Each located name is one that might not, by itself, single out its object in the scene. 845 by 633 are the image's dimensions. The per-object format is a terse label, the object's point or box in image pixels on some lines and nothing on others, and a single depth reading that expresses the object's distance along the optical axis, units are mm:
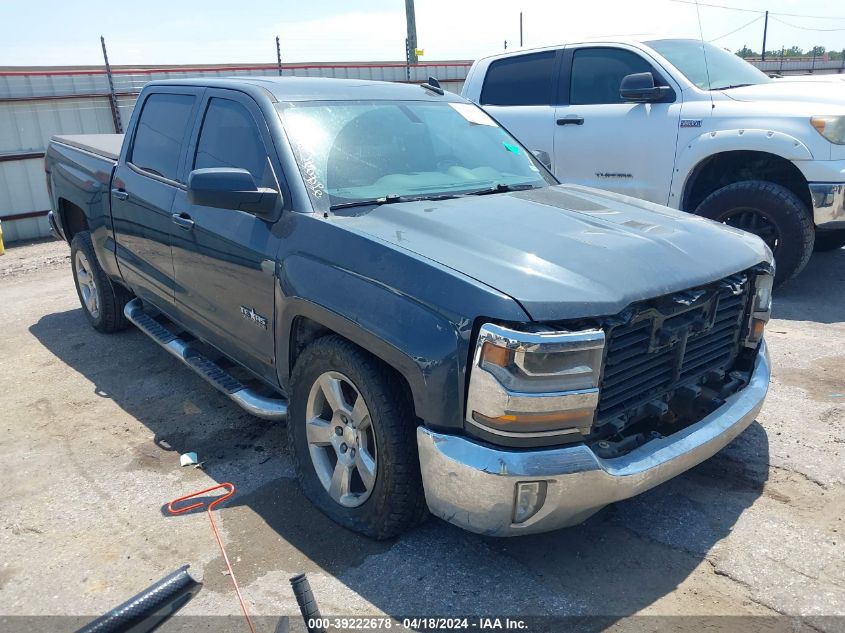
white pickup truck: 5629
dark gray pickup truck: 2504
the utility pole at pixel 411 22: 18422
